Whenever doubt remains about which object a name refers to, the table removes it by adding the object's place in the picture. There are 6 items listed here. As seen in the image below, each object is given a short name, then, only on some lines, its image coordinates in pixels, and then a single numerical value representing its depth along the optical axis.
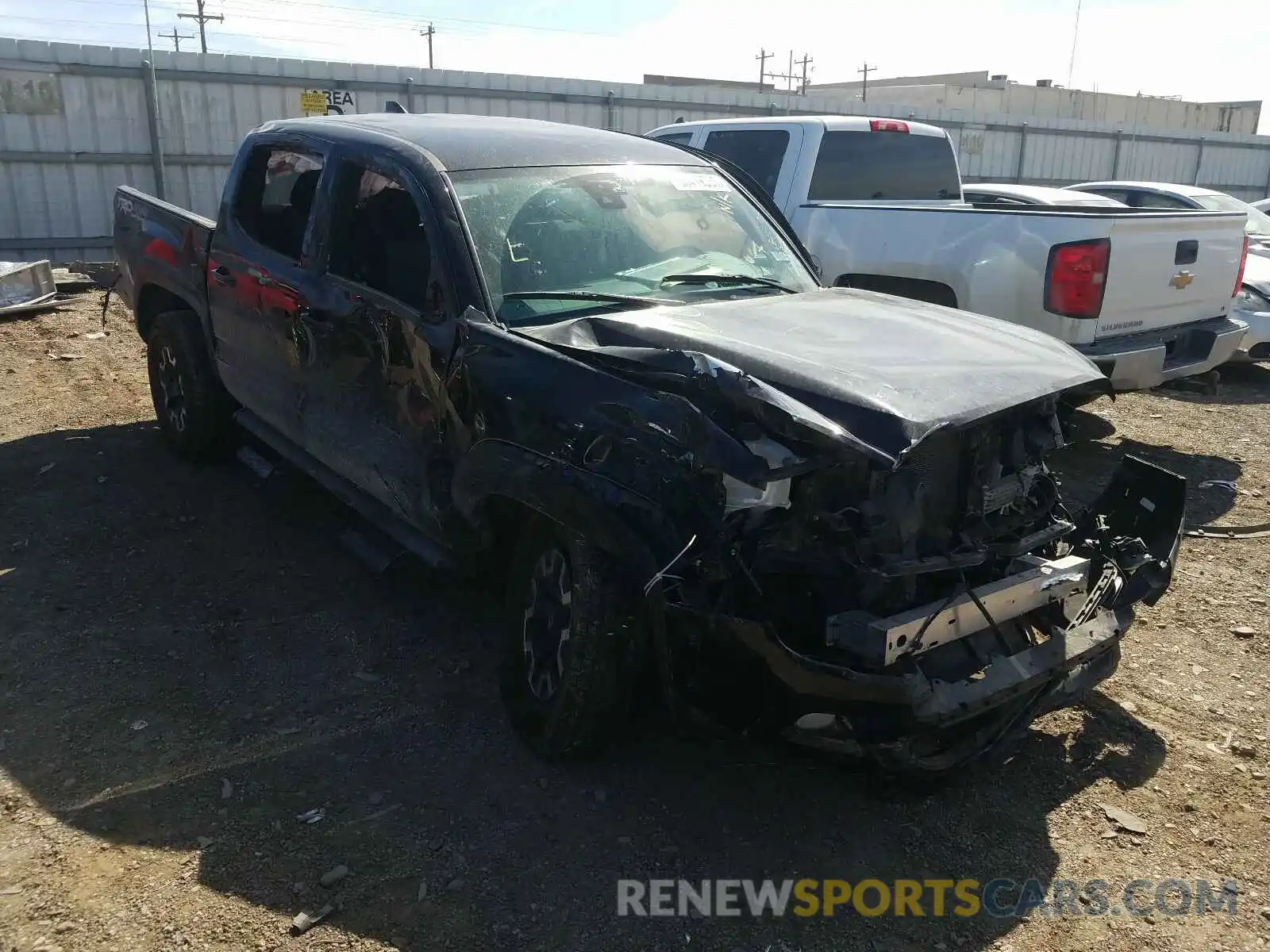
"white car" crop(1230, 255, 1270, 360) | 8.69
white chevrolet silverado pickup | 5.59
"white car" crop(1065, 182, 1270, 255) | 10.59
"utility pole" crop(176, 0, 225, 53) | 39.74
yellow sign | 13.65
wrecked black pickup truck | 2.73
